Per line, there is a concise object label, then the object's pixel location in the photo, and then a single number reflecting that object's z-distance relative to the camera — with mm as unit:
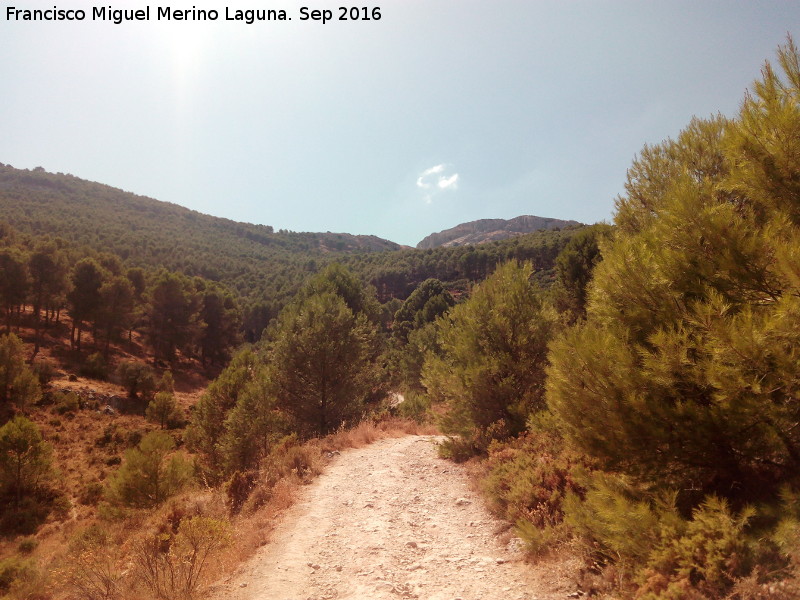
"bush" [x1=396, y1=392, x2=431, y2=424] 20016
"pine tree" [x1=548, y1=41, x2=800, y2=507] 3582
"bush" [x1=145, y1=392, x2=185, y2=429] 31281
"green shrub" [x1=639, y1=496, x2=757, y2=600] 3514
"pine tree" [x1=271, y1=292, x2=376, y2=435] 17953
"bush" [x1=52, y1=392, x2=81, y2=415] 30881
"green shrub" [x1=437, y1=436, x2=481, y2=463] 11305
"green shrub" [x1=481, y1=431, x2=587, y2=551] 6086
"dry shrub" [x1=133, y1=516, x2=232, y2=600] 5191
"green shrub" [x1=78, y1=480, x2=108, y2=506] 22422
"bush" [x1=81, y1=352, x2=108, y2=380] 37500
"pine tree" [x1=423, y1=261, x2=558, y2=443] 10539
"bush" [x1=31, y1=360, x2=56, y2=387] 32562
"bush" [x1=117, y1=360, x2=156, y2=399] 36688
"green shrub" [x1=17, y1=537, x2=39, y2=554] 17536
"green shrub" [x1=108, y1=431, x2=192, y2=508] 16156
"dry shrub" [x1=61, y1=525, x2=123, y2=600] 5305
